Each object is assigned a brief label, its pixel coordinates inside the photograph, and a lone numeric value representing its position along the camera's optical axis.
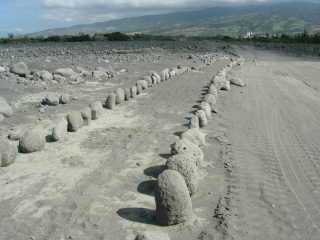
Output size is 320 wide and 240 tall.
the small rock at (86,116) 11.84
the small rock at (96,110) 12.34
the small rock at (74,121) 10.99
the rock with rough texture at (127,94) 15.39
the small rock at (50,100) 14.13
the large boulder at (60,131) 10.27
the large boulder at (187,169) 7.37
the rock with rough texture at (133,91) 15.99
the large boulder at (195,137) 9.77
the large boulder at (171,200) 6.30
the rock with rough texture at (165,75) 20.58
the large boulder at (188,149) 8.57
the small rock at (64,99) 14.60
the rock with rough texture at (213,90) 15.79
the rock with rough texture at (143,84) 17.64
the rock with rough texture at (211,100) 14.03
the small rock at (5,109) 12.50
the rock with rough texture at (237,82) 18.91
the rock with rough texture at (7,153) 8.53
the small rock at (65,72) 20.50
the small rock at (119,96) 14.67
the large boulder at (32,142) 9.38
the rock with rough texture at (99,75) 20.72
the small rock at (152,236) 5.51
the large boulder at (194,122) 11.21
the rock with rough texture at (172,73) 21.74
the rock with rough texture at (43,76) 19.14
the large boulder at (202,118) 11.77
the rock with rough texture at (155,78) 19.33
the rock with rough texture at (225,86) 17.54
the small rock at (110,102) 13.87
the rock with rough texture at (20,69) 19.95
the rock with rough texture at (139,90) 16.77
